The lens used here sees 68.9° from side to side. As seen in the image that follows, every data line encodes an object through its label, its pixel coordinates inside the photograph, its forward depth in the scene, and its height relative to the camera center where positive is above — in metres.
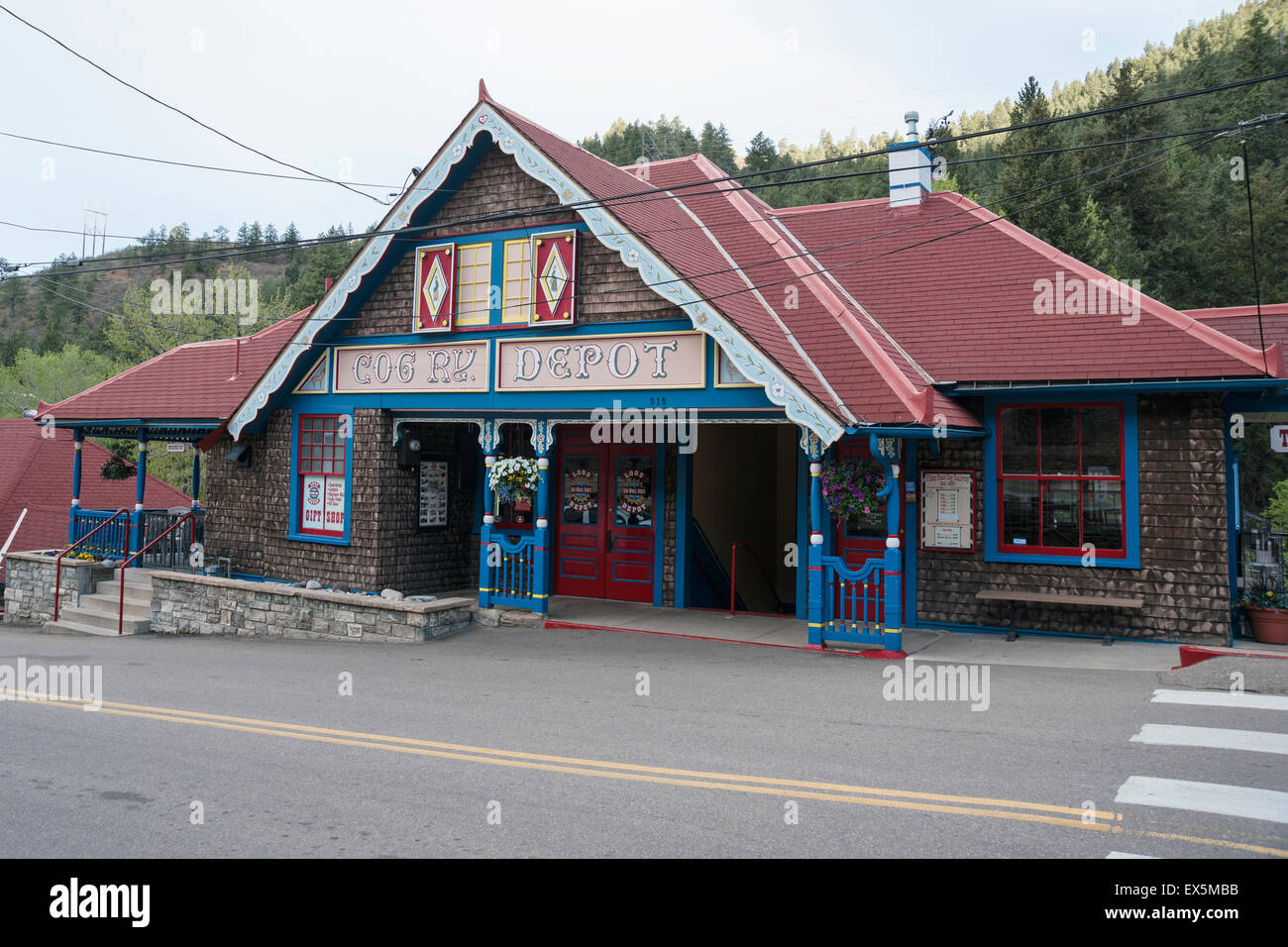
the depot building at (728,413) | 11.66 +1.50
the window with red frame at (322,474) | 16.20 +0.70
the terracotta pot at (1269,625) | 11.64 -1.30
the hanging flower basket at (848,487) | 11.88 +0.39
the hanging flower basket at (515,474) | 14.31 +0.64
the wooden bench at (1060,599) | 11.55 -1.00
